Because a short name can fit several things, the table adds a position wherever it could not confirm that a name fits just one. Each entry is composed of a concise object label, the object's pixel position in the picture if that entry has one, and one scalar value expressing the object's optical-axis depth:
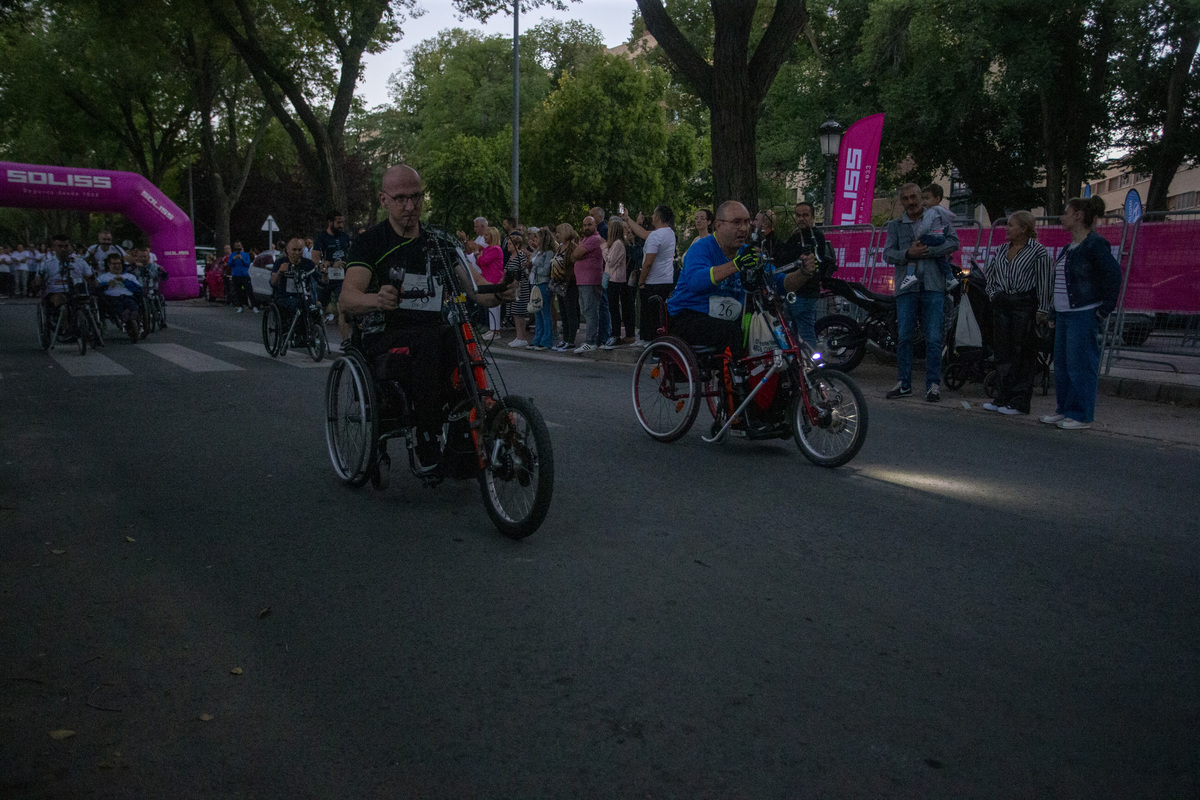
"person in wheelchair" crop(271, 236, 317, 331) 13.29
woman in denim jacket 8.40
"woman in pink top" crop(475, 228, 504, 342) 16.61
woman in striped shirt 9.34
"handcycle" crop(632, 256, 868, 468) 6.59
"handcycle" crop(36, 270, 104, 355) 14.10
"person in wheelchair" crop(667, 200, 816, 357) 7.11
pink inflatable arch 31.64
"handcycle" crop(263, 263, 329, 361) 13.21
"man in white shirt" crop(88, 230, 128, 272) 15.88
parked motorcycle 12.02
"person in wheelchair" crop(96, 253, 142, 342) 15.71
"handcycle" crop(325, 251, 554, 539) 4.70
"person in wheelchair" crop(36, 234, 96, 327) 14.36
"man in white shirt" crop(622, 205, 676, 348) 13.41
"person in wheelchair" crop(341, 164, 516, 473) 5.35
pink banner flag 17.02
